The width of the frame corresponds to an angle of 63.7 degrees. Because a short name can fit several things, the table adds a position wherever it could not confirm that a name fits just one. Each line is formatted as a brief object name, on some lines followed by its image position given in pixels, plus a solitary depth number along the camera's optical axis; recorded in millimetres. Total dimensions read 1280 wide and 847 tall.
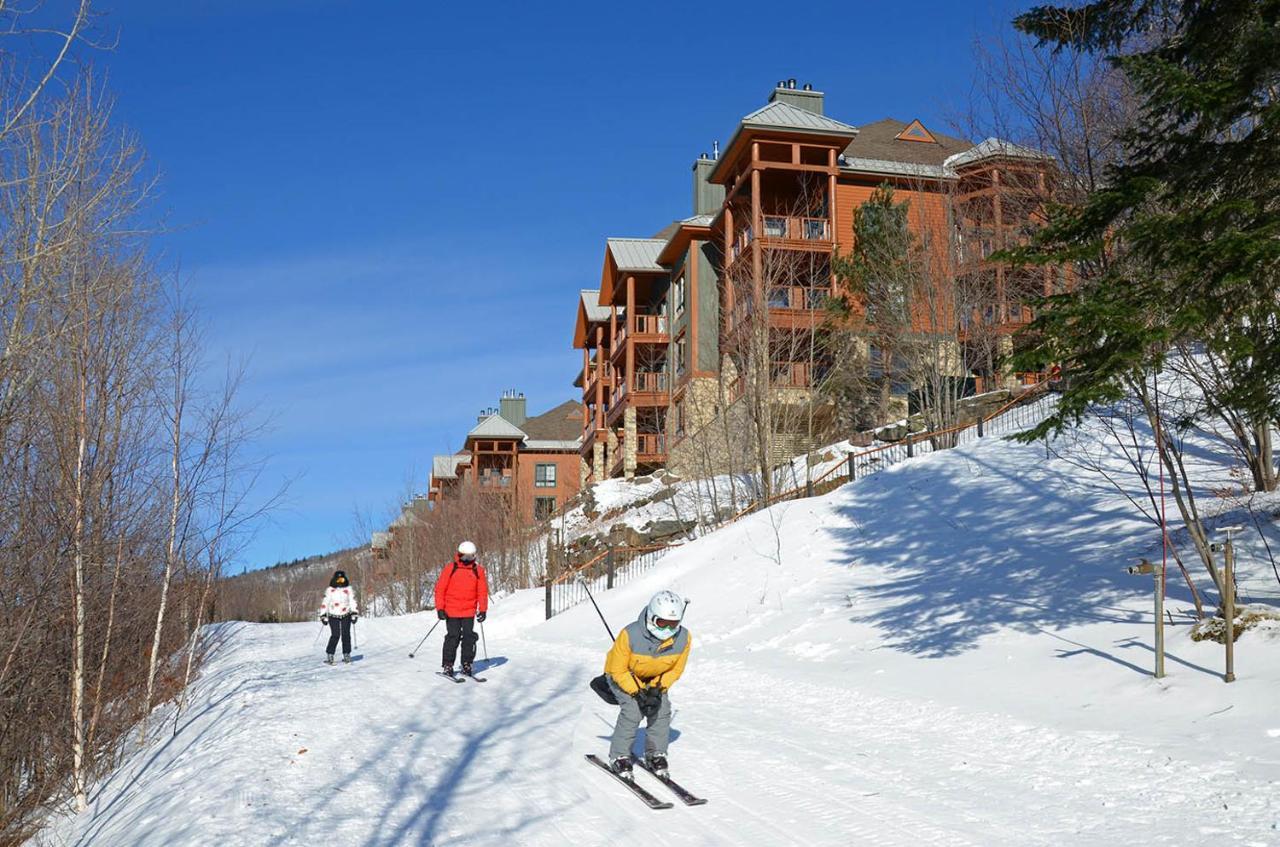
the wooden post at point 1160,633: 9180
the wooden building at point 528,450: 65125
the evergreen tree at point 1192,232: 7719
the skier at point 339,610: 17031
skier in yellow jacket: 7926
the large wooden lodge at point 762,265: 29188
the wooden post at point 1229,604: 8695
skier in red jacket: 13865
